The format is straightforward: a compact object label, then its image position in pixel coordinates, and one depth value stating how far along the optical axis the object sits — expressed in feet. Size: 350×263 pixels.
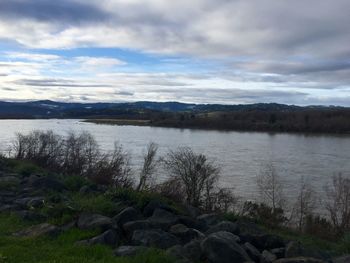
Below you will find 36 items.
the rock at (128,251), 18.30
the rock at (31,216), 24.44
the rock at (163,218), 24.48
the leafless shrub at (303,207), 65.81
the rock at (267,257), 20.72
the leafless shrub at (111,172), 71.86
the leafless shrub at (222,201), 68.20
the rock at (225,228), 25.25
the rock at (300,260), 19.16
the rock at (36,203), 27.27
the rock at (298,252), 21.20
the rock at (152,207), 27.35
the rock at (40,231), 20.95
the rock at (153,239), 20.33
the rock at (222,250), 18.66
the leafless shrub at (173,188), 61.92
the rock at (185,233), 22.95
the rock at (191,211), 32.85
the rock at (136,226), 22.54
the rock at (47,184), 33.71
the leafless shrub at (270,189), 76.53
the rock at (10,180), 36.75
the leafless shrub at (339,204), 62.18
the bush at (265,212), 57.57
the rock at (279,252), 22.21
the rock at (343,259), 21.55
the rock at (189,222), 26.09
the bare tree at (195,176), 78.70
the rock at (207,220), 27.78
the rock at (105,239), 19.65
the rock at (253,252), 20.70
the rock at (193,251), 19.19
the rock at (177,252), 18.17
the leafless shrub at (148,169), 92.23
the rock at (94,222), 21.81
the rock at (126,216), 23.59
